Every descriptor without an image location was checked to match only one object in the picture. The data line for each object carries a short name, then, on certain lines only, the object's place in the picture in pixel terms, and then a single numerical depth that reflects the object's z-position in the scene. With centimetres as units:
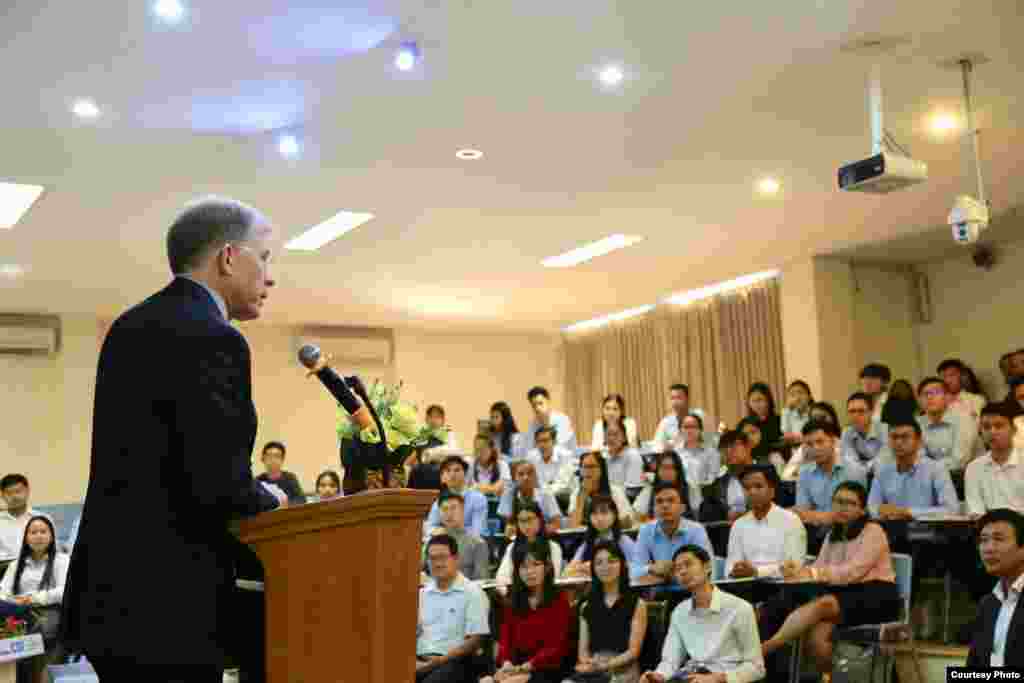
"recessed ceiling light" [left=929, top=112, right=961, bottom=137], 622
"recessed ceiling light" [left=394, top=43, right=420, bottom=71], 493
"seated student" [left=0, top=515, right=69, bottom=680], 650
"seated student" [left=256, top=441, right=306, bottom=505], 857
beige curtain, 1086
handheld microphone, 163
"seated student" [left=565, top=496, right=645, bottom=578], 602
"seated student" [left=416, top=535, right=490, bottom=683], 537
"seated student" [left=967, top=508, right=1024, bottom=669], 383
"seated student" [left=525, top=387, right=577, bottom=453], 905
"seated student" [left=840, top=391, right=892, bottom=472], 713
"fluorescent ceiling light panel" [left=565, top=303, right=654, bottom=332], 1243
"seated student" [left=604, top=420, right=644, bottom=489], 791
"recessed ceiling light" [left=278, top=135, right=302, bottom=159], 615
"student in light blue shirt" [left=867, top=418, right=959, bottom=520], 594
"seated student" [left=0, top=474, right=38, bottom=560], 781
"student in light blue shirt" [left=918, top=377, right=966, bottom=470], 688
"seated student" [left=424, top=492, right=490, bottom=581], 657
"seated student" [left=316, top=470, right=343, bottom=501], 807
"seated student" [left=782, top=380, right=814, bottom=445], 838
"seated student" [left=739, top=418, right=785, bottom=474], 775
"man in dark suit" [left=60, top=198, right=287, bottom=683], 137
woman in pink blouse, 498
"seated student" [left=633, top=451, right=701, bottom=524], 686
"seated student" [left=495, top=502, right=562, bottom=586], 603
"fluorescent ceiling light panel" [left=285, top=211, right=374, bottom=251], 789
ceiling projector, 520
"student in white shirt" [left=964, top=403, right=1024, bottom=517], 573
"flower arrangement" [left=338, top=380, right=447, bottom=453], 186
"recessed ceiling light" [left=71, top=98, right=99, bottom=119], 541
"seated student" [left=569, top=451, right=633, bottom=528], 711
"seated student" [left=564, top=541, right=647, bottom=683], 507
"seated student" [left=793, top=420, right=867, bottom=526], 634
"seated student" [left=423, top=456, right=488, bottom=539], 721
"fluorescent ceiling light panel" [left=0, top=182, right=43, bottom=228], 678
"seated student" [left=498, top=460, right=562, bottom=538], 729
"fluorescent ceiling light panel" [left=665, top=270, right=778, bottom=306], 1085
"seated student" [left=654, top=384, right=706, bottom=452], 904
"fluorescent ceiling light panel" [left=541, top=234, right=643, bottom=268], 898
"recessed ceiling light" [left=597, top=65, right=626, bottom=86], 533
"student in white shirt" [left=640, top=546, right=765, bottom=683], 468
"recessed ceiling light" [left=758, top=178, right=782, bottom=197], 743
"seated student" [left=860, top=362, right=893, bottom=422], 805
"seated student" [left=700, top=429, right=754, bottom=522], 685
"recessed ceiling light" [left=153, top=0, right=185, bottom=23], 444
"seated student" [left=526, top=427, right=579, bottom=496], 822
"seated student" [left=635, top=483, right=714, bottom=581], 596
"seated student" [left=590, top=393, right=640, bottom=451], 865
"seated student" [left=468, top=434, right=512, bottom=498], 834
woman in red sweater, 523
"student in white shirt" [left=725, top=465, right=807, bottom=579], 571
